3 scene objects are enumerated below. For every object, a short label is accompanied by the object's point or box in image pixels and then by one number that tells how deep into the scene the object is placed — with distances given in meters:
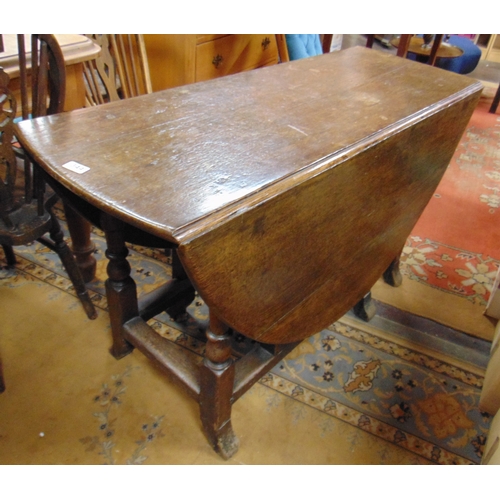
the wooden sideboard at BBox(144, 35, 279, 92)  2.15
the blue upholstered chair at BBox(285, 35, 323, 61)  2.59
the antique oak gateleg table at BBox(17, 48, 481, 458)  0.75
